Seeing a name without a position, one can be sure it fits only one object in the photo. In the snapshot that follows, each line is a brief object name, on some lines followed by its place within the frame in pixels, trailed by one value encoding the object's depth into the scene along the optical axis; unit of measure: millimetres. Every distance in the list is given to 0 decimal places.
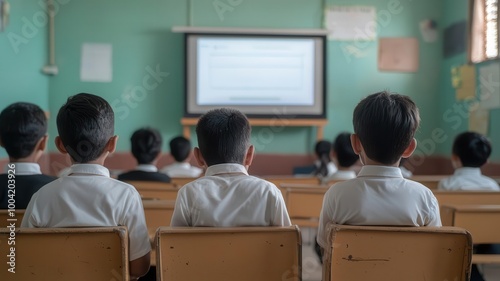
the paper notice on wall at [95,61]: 5703
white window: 4676
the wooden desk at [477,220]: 1795
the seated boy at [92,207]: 1439
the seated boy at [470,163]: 2861
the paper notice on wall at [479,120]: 4706
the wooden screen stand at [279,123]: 5633
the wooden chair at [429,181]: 3123
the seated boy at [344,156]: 3339
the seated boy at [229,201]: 1479
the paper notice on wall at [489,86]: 4516
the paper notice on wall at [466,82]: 4953
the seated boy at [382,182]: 1473
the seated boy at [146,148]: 3299
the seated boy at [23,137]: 2086
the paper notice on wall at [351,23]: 5812
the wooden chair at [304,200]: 2420
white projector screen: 5625
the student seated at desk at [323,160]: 4461
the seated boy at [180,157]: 3953
